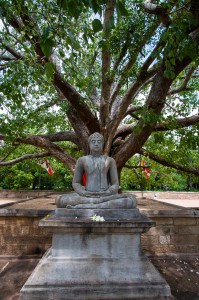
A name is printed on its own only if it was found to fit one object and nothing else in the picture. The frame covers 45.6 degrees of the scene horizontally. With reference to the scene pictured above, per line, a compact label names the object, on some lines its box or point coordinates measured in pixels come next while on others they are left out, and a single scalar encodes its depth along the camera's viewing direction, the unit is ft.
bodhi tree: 12.76
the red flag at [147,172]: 39.69
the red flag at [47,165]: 41.23
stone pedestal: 9.20
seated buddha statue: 11.19
